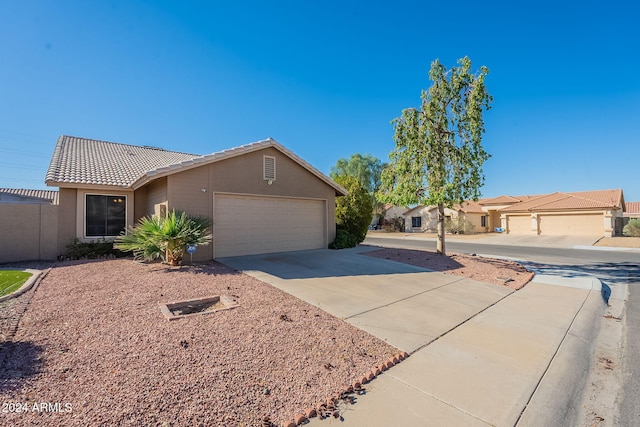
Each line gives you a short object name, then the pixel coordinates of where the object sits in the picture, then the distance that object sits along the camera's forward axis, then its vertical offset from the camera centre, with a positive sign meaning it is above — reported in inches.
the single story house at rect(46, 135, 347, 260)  385.1 +38.2
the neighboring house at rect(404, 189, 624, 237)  1008.2 +18.7
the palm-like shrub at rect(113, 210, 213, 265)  318.0 -19.7
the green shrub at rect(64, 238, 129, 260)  398.3 -42.2
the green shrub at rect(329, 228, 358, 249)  535.8 -40.4
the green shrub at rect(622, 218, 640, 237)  951.0 -34.0
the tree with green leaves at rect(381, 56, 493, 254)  451.5 +125.1
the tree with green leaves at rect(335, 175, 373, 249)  596.1 +20.5
